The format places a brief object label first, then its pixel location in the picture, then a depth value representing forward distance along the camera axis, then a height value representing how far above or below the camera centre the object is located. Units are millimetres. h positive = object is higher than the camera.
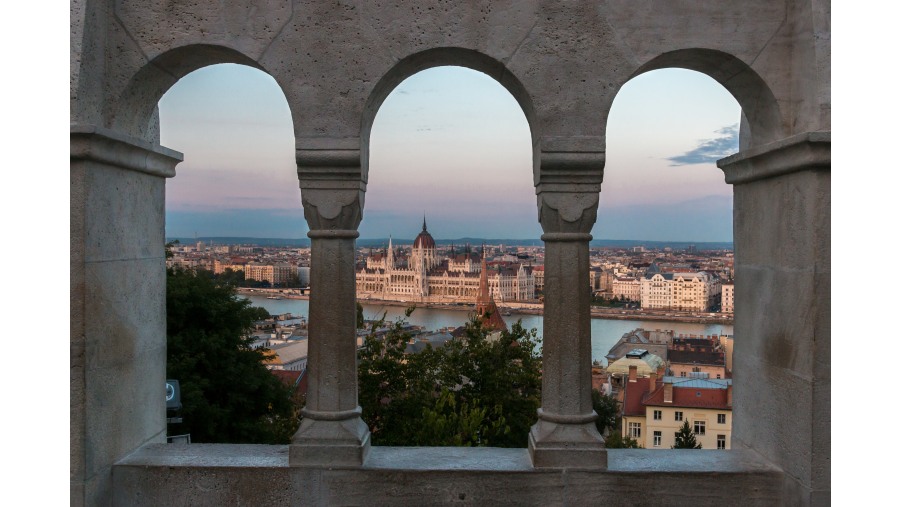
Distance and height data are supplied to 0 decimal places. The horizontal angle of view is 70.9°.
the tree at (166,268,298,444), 13414 -2724
